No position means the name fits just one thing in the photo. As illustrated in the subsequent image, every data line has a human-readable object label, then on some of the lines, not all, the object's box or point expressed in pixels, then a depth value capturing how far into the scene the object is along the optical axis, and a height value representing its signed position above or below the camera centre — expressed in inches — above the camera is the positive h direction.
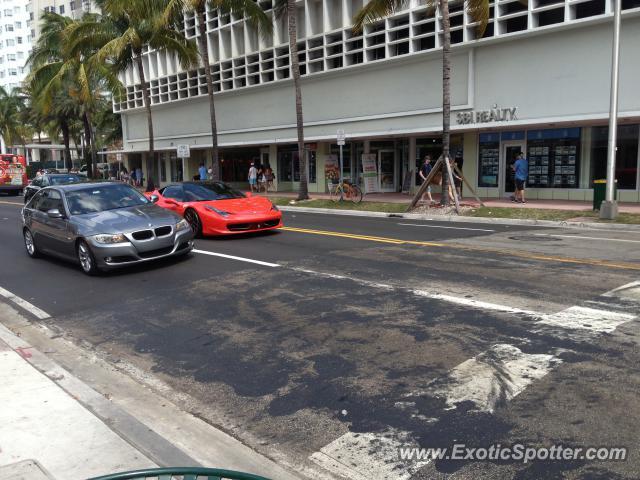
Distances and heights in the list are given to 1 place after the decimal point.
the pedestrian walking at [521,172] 759.7 -24.3
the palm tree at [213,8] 968.3 +275.1
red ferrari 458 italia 504.1 -39.7
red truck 1492.6 -1.8
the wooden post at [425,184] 725.9 -34.5
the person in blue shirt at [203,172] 1296.8 -13.5
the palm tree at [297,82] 913.5 +133.0
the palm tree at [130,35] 1040.2 +266.2
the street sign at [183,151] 1120.8 +32.4
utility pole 576.8 +18.9
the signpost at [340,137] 829.8 +35.9
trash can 640.0 -46.9
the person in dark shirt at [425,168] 832.9 -16.1
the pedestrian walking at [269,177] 1245.7 -29.6
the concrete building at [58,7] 2898.6 +920.9
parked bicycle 905.8 -50.6
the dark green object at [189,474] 86.4 -48.1
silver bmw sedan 363.3 -39.4
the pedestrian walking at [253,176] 1201.4 -25.1
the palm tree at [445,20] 703.7 +176.5
